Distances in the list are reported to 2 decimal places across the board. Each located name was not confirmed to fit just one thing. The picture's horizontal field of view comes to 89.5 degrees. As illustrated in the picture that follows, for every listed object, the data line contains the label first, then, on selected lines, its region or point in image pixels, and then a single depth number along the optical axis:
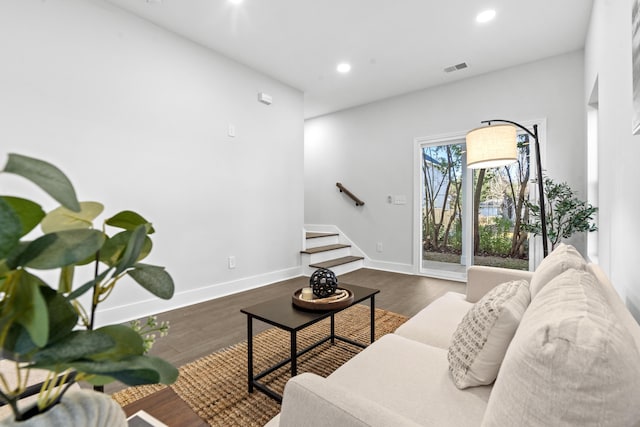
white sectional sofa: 0.55
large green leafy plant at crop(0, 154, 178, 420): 0.36
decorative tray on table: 1.77
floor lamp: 1.97
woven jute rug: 1.60
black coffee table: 1.60
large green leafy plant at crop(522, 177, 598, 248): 2.93
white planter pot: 0.45
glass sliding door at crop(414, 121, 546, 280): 4.09
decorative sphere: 1.89
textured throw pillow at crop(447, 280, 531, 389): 1.02
